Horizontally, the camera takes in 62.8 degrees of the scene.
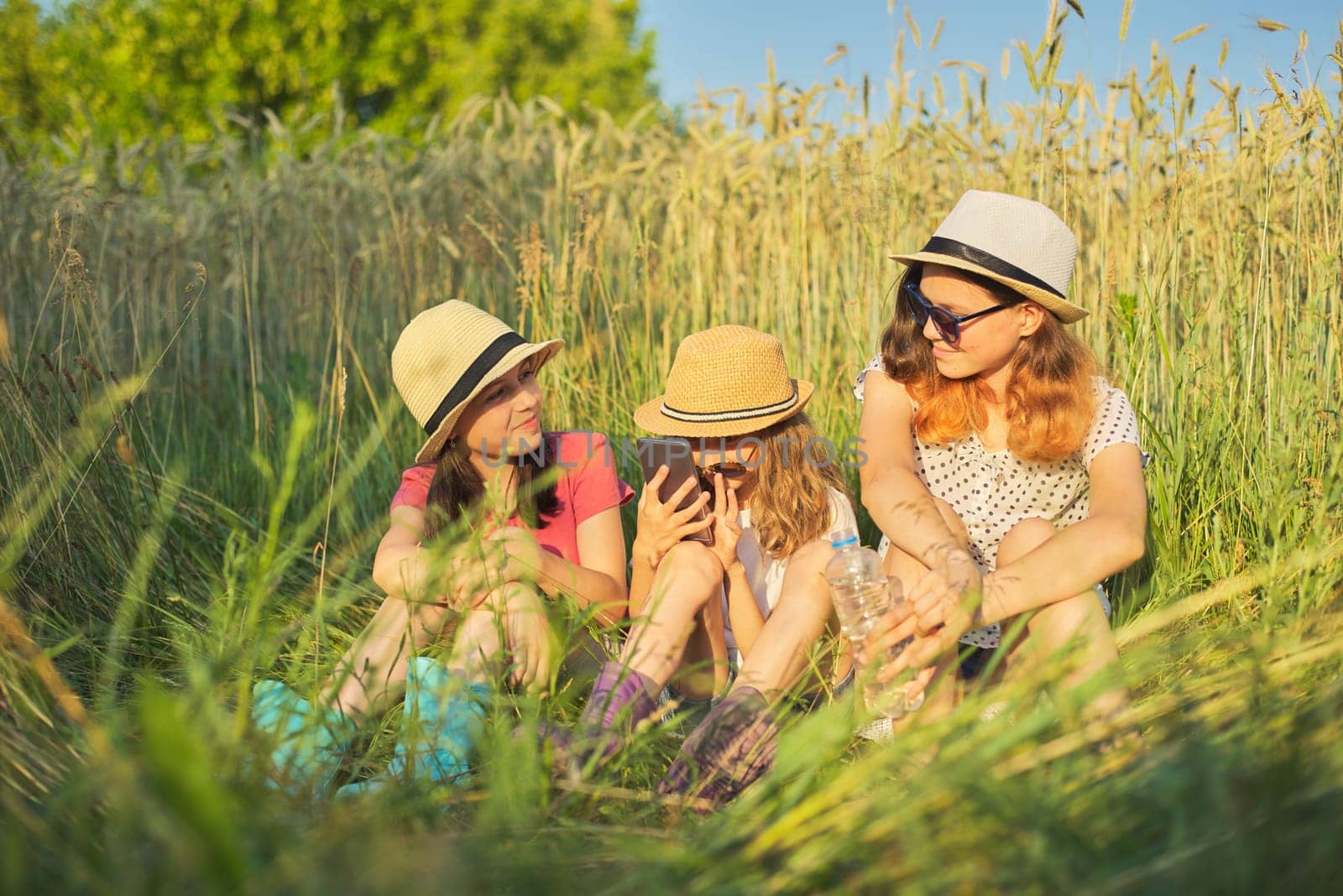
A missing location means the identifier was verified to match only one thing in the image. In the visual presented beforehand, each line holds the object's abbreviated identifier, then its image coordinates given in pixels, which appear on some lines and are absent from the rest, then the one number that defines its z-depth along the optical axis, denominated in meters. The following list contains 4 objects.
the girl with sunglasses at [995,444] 1.97
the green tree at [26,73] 17.69
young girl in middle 1.81
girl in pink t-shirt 1.70
